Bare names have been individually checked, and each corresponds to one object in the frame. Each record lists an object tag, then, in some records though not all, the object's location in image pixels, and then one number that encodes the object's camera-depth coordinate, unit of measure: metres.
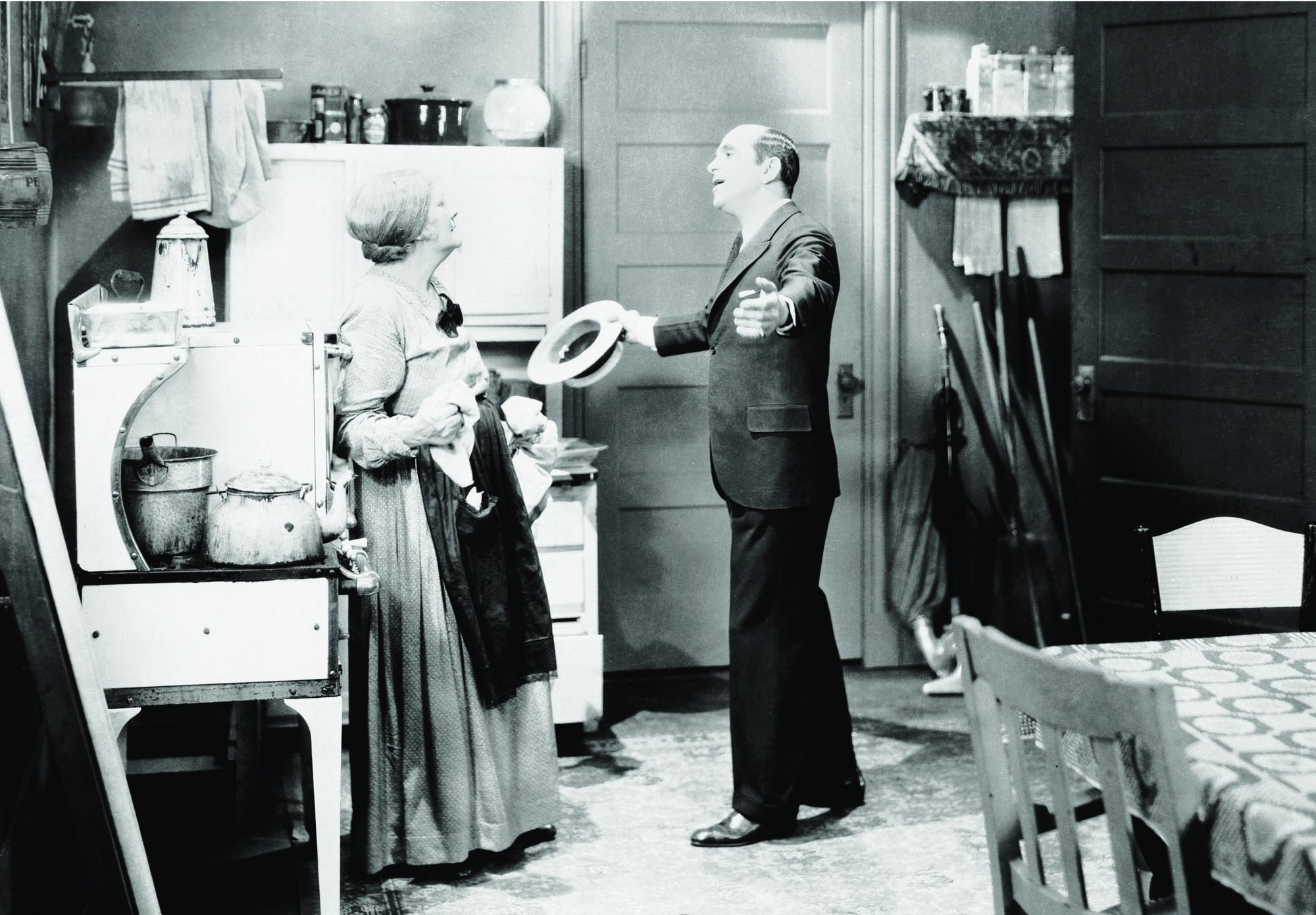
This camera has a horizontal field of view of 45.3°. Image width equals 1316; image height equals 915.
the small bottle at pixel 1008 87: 5.54
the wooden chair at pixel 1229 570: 3.19
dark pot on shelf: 4.95
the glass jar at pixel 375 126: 4.95
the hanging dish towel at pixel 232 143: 4.62
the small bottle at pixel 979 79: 5.53
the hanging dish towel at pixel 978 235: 5.57
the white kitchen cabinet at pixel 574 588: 4.76
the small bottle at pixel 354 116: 4.96
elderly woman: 3.59
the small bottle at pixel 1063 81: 5.60
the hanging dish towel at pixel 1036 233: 5.64
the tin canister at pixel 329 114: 4.92
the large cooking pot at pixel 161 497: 3.05
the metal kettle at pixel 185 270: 3.27
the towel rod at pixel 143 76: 4.17
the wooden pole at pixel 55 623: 2.64
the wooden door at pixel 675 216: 5.32
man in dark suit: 3.86
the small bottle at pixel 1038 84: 5.58
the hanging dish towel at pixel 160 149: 4.55
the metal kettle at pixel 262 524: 3.02
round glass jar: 5.06
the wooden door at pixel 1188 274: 4.69
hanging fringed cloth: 5.45
